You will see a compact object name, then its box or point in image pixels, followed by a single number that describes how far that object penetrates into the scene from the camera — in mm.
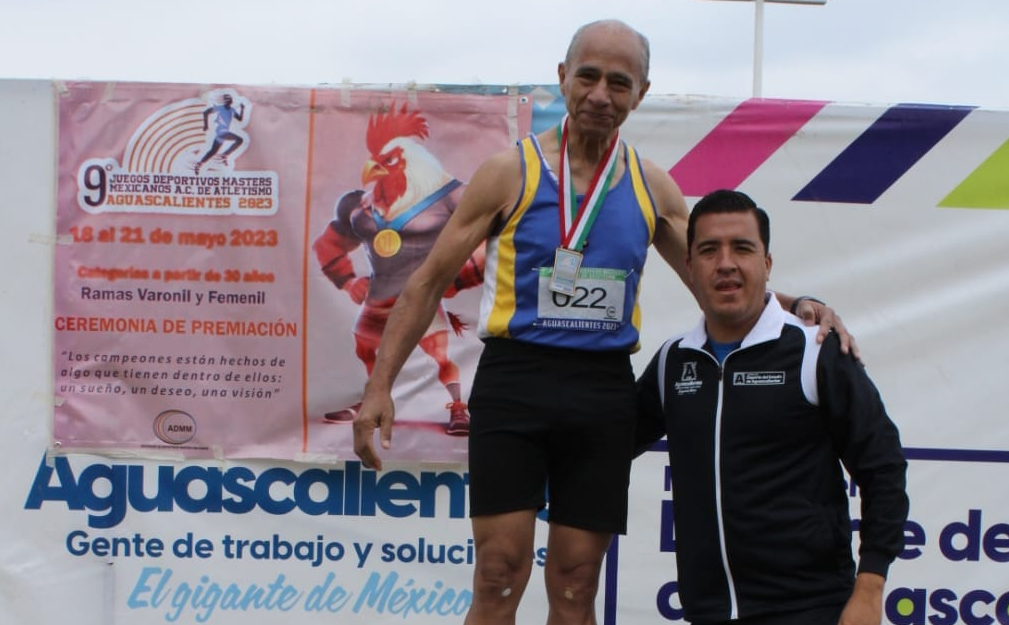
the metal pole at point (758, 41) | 6046
